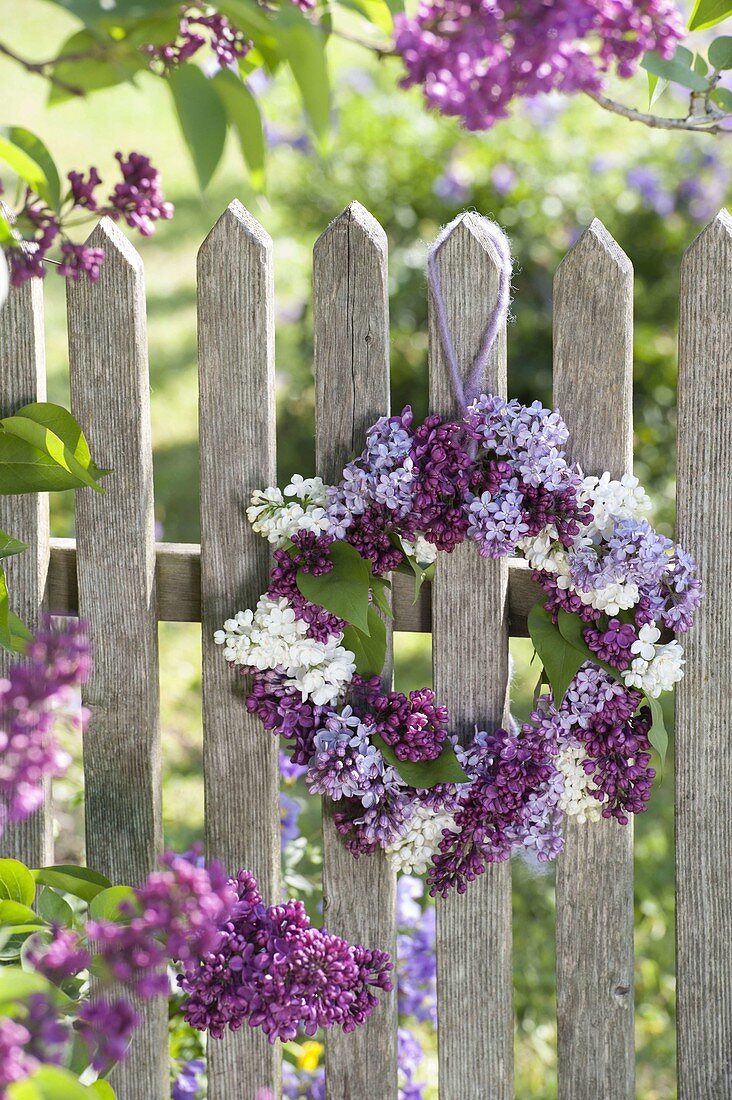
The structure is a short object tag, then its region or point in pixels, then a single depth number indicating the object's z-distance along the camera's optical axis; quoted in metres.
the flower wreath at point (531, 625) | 1.83
